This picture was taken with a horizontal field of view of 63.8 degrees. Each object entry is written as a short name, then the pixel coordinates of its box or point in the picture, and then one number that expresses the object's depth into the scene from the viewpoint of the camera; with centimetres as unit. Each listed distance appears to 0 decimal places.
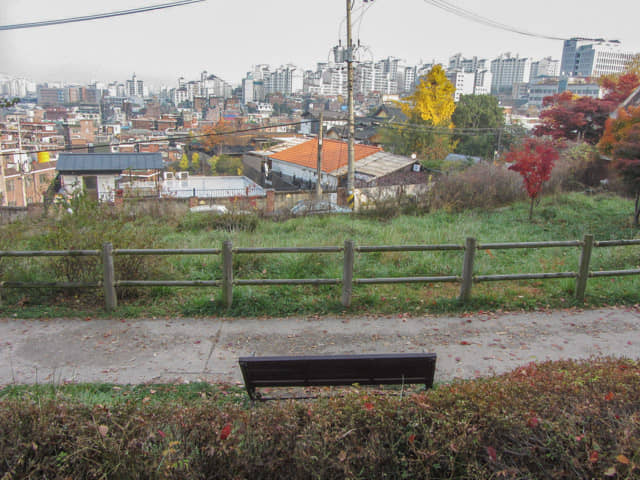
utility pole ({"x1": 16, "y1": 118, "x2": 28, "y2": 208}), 4106
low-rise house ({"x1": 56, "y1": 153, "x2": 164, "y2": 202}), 3238
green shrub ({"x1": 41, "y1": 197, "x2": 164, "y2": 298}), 765
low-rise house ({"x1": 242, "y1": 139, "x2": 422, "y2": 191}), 3173
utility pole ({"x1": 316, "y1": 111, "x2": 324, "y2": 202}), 2305
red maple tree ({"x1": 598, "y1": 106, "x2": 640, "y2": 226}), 1291
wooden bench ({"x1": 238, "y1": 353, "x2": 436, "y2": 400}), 440
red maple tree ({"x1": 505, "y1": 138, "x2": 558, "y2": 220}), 1462
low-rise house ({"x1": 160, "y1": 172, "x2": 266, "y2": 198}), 3397
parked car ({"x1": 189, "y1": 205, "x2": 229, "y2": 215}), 2130
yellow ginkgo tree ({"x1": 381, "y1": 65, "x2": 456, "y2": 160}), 4169
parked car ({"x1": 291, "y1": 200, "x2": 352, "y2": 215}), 1691
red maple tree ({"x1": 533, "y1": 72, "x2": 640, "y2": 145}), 2452
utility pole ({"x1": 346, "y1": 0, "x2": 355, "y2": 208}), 2152
